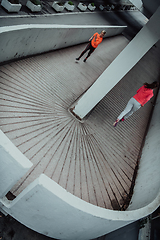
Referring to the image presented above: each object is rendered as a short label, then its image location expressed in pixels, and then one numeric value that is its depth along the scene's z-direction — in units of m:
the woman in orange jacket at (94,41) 8.97
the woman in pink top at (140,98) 5.91
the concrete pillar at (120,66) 5.56
